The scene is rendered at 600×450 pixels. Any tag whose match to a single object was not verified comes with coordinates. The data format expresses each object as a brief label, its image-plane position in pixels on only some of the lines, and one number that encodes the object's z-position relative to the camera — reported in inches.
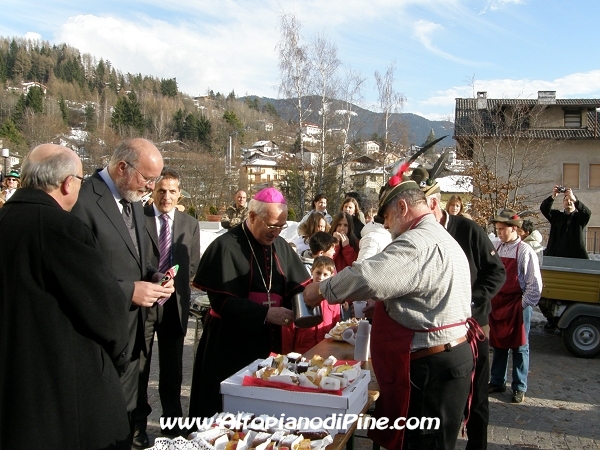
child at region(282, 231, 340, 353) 152.9
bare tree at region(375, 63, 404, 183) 1226.0
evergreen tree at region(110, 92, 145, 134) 2901.1
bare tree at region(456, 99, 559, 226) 838.7
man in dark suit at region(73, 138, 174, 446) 125.7
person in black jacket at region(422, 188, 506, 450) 153.6
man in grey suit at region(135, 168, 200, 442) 173.2
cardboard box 91.9
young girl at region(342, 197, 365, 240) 311.3
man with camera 326.6
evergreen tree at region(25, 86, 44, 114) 3029.0
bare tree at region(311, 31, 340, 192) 1049.2
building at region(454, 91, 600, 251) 922.1
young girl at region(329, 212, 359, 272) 268.7
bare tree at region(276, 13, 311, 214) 1010.7
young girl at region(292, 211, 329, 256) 274.9
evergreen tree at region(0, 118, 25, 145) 2296.0
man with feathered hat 100.0
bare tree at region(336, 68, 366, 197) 1125.7
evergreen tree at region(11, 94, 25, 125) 2806.6
